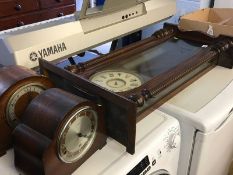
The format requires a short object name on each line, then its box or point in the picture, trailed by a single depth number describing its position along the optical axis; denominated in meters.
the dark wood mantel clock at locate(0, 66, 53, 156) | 0.75
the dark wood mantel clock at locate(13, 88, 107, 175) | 0.64
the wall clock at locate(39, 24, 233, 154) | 0.76
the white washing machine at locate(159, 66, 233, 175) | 0.96
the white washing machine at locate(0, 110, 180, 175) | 0.74
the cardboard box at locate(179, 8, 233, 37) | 1.42
